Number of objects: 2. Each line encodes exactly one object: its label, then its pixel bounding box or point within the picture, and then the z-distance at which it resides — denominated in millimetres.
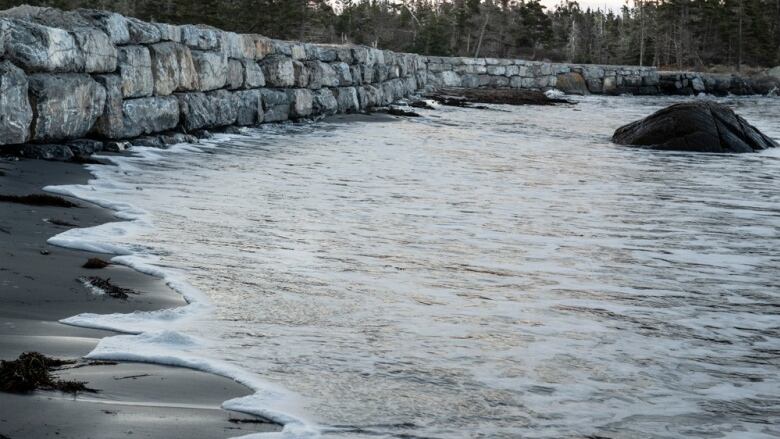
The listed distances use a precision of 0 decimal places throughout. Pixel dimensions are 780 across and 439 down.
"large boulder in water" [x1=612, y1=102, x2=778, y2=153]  13756
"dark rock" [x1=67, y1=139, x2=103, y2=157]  8109
